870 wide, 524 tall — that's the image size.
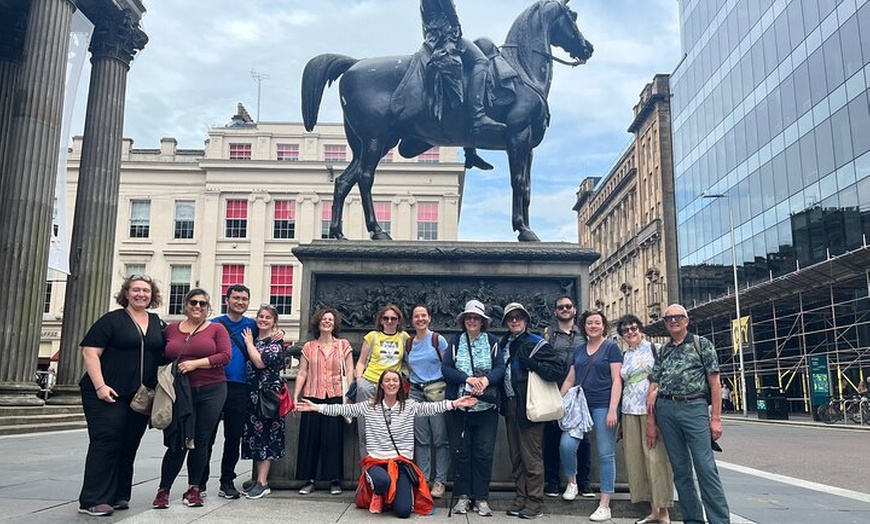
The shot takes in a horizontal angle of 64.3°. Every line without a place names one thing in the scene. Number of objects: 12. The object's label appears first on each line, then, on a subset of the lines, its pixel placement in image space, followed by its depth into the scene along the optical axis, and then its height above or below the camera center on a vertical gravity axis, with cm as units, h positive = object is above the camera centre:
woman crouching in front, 580 -65
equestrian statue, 846 +341
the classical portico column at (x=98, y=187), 1902 +519
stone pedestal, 790 +108
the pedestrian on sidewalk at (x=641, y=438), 590 -57
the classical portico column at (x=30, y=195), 1564 +404
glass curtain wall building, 2753 +935
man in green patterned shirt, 550 -30
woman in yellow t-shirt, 649 +18
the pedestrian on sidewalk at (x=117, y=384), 555 -11
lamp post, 3234 +344
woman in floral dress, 642 -48
